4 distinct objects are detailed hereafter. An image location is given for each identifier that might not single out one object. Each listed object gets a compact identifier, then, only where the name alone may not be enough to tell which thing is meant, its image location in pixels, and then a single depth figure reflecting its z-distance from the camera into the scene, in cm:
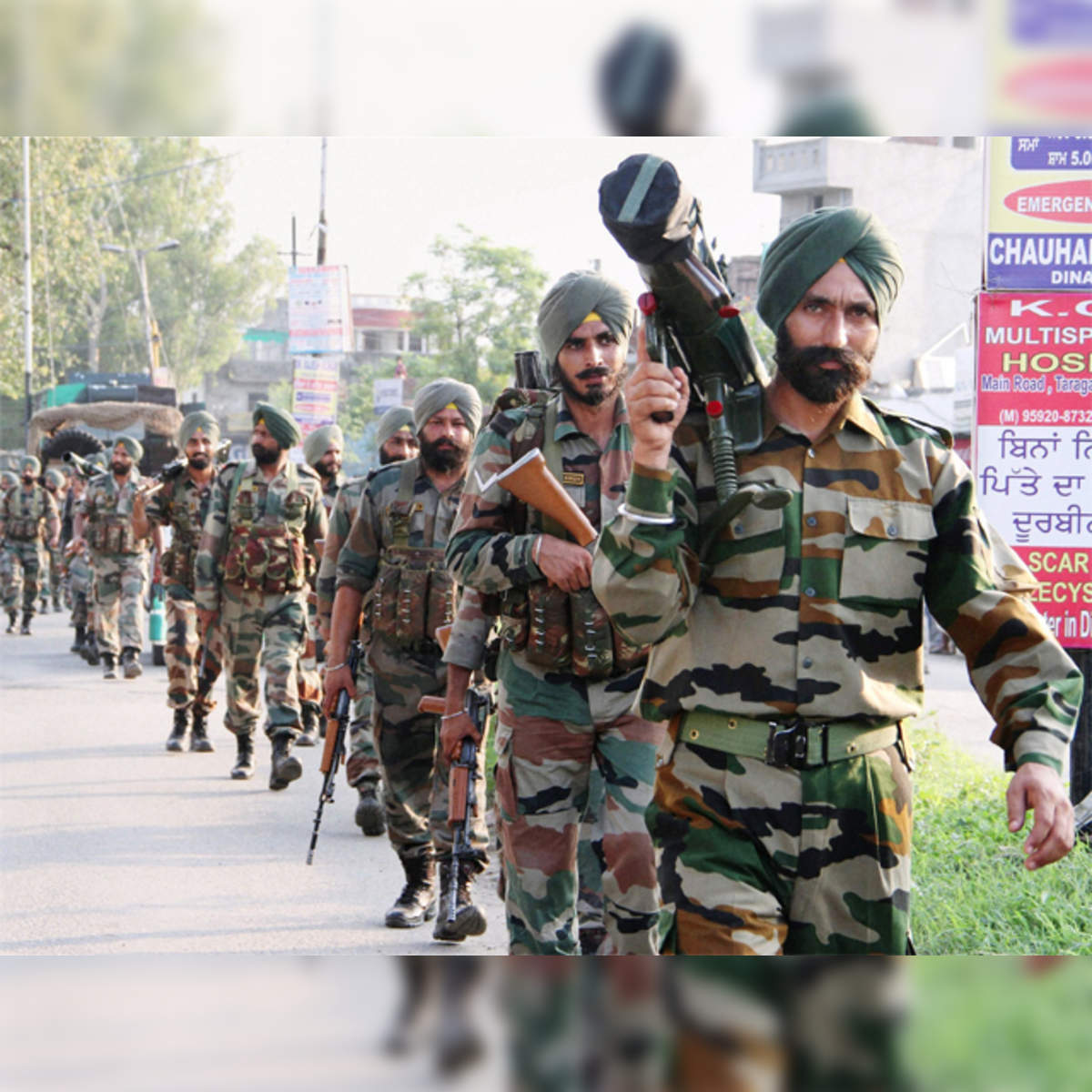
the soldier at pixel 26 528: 2286
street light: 4497
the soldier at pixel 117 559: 1639
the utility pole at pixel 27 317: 3234
